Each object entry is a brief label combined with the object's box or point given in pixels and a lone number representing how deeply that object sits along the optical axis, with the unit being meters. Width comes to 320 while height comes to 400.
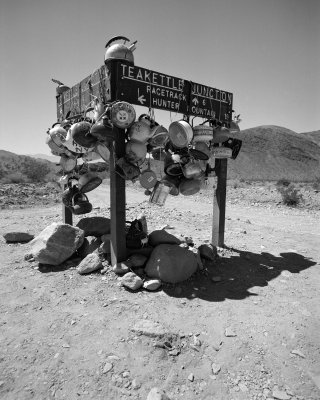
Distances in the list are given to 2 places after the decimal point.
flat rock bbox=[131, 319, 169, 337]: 2.57
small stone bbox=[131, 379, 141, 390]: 2.05
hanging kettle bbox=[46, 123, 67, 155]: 4.25
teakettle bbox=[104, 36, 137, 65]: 3.43
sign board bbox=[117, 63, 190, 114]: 3.52
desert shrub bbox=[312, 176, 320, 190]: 15.00
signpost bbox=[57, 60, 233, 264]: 3.51
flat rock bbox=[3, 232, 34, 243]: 5.20
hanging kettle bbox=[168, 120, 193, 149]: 3.54
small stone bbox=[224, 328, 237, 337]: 2.59
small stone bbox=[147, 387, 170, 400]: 1.92
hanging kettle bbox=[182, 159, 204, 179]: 3.63
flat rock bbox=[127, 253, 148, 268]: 3.69
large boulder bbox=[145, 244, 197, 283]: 3.49
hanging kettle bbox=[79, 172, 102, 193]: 4.22
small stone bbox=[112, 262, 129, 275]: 3.61
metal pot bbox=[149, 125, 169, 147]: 3.61
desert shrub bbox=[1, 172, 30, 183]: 22.50
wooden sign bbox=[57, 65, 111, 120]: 3.58
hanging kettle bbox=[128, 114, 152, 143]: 3.48
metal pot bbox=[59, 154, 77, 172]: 4.39
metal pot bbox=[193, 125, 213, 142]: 3.94
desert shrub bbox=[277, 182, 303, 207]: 11.41
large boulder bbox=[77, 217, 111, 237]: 4.57
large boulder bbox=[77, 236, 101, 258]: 4.25
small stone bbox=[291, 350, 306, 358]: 2.34
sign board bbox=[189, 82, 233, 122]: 4.28
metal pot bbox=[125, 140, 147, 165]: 3.50
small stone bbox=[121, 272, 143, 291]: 3.32
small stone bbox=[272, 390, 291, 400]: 1.96
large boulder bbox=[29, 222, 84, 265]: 3.99
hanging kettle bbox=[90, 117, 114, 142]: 3.32
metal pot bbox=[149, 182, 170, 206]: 3.74
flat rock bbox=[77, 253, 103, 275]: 3.76
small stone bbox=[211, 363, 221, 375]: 2.19
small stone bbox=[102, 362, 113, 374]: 2.19
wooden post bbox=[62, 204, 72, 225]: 5.33
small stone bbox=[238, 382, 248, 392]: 2.03
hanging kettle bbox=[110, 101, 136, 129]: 3.27
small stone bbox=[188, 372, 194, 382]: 2.13
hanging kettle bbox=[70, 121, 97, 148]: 3.58
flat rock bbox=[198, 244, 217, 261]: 4.18
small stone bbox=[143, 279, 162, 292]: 3.32
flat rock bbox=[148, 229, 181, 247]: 4.10
